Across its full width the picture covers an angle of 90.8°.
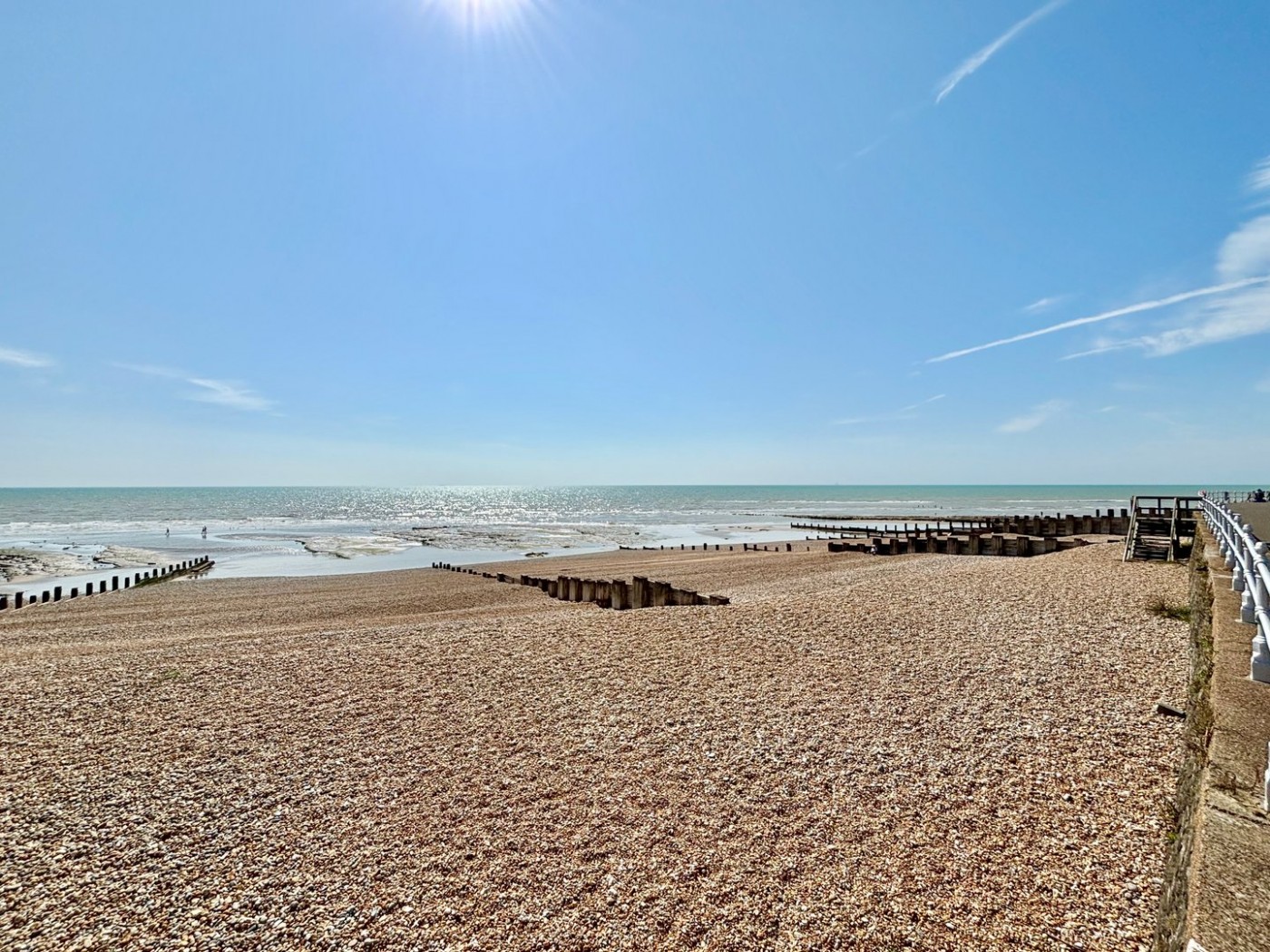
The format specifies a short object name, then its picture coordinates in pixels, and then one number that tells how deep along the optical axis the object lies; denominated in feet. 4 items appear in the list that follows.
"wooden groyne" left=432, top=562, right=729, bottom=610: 43.50
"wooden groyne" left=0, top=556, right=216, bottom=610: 63.67
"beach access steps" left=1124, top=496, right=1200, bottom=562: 55.42
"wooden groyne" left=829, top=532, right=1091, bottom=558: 70.54
